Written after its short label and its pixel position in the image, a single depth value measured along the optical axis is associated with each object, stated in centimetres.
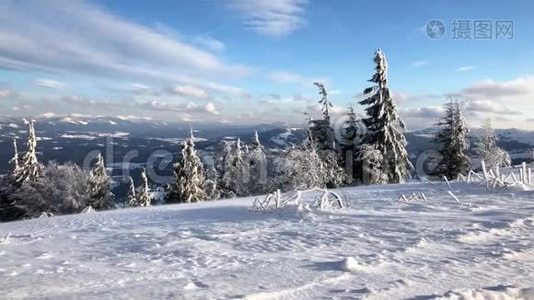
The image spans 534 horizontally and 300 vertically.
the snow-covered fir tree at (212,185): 4598
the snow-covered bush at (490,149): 4722
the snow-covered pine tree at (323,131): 4275
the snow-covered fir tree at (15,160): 4534
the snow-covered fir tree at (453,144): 4100
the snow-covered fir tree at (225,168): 4803
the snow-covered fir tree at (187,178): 4112
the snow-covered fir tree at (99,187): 4556
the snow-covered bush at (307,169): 3872
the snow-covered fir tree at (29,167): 4331
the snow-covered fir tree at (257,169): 4675
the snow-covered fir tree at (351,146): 4059
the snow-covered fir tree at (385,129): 3625
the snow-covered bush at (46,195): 4225
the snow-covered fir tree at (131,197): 4603
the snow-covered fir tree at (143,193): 4422
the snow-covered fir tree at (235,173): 4699
